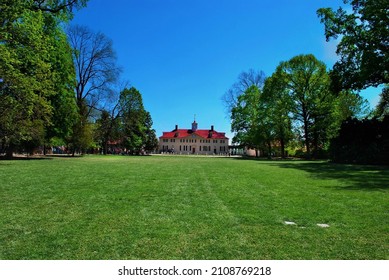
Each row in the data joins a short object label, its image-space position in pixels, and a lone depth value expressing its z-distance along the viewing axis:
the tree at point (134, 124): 63.06
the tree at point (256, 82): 62.69
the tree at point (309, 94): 46.47
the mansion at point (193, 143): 124.31
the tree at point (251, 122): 53.91
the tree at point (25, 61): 18.30
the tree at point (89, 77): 46.75
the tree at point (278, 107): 49.38
